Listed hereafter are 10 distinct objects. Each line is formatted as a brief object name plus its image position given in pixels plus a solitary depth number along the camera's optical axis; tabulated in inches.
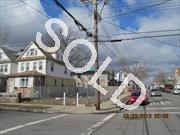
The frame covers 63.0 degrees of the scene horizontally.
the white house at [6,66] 1009.8
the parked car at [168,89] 1672.2
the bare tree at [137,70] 1708.7
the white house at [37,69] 892.7
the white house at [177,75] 2664.5
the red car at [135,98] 611.2
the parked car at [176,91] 1305.8
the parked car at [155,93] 1035.5
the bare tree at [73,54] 1200.4
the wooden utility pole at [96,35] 448.6
